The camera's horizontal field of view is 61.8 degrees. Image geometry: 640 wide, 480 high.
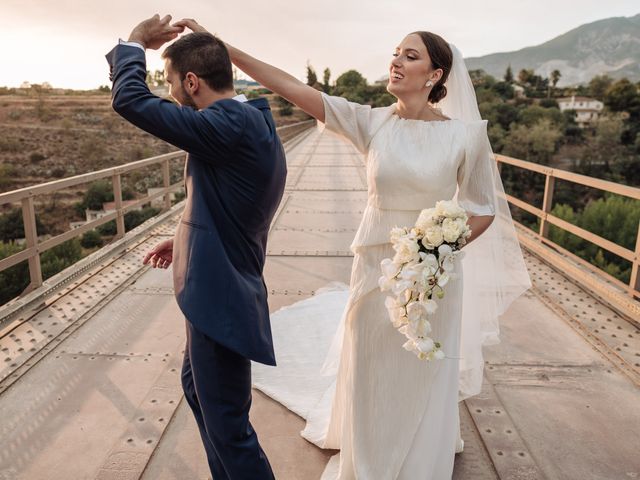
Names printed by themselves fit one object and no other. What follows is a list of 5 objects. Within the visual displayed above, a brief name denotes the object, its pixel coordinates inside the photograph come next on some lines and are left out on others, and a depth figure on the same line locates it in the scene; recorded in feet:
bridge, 8.60
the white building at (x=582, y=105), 342.42
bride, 7.30
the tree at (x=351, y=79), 464.24
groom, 5.54
